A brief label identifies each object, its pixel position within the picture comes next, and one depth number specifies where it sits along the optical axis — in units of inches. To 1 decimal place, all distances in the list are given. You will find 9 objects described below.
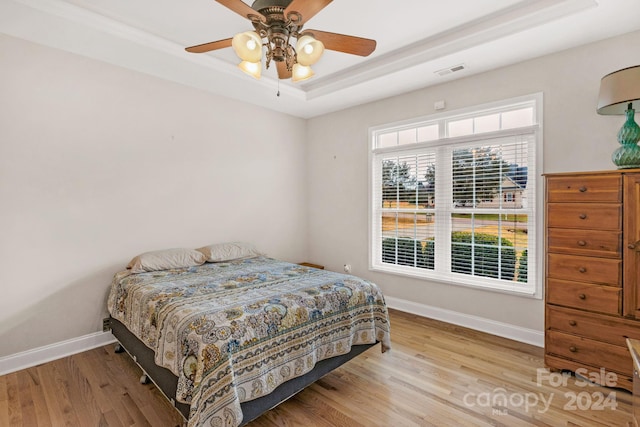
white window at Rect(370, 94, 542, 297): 119.2
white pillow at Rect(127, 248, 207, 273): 114.8
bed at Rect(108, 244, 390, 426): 64.3
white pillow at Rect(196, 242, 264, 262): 133.9
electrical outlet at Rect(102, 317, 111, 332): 116.6
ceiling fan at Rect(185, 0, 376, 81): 68.6
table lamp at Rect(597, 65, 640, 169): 79.5
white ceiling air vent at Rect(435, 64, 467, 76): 120.0
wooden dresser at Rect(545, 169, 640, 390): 83.4
